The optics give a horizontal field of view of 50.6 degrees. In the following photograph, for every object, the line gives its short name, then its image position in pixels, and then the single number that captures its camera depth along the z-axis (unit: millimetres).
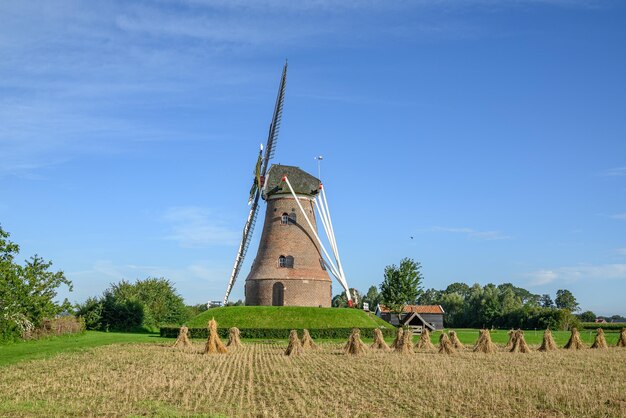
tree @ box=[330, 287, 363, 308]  67875
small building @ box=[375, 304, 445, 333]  97444
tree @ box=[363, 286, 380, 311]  149875
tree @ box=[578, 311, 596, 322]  155500
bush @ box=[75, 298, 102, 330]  67312
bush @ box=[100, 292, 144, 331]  70562
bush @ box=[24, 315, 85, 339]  50150
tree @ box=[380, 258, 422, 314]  81688
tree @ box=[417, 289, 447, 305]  179325
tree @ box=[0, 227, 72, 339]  44719
